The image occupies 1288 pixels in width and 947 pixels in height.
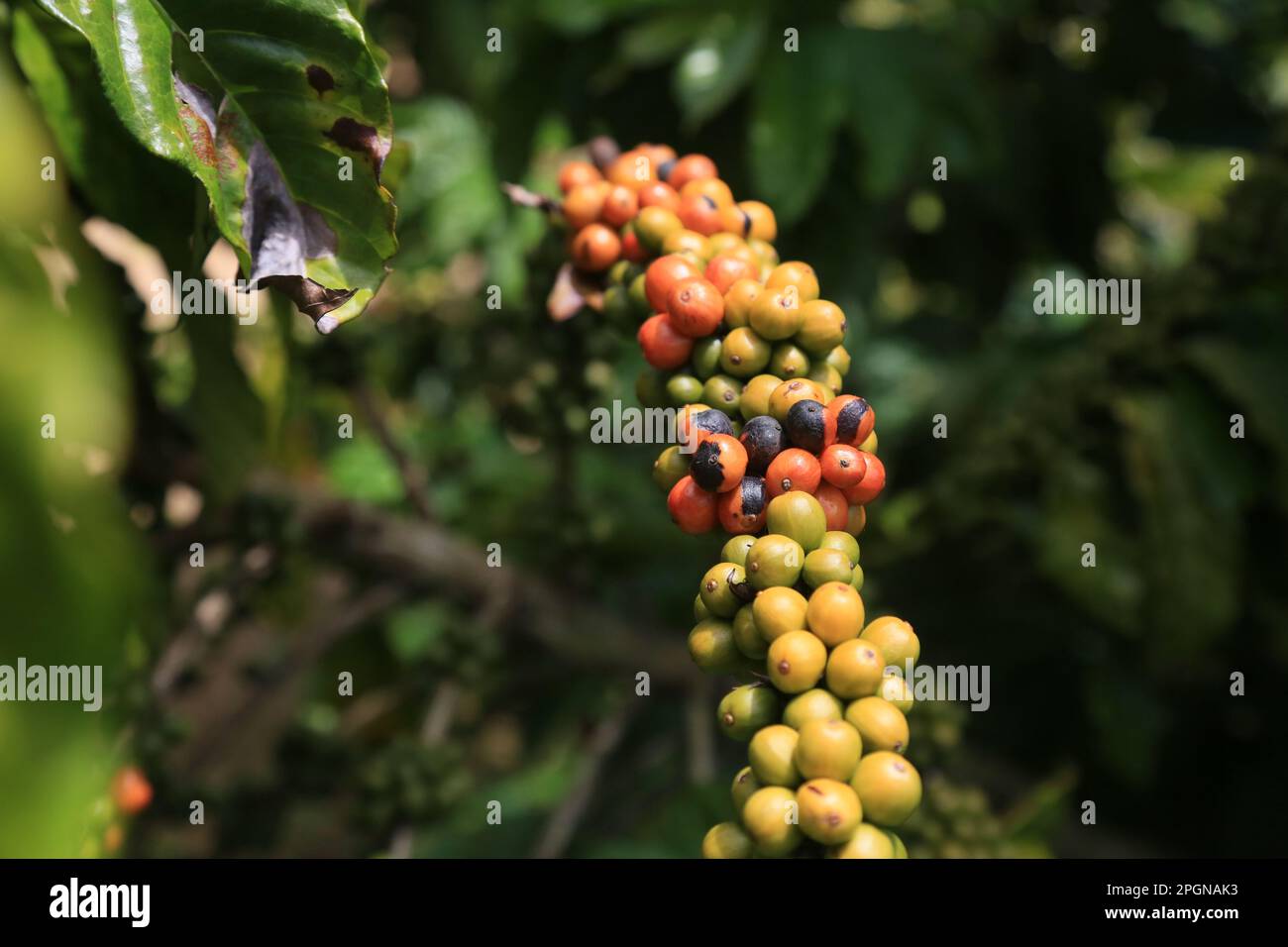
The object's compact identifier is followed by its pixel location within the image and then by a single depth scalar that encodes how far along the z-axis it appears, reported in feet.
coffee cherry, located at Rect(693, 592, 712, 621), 1.51
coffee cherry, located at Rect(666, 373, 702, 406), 1.60
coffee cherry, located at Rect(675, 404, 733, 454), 1.53
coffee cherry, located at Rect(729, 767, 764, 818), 1.44
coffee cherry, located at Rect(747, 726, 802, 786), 1.40
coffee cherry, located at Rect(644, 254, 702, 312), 1.59
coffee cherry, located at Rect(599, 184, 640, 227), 1.72
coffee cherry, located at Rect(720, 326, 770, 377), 1.56
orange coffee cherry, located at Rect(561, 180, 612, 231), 1.74
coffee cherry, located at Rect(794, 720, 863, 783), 1.37
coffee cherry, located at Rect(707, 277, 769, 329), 1.57
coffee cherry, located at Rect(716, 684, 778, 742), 1.45
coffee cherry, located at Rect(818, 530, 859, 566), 1.46
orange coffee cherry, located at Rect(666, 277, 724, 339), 1.56
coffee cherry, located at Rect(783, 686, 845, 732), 1.40
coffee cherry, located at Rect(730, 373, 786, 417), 1.54
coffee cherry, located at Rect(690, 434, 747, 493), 1.48
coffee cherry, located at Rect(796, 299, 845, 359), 1.54
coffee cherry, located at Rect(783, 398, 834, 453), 1.48
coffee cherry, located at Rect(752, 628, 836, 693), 1.40
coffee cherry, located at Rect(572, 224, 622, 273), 1.72
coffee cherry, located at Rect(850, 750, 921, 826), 1.37
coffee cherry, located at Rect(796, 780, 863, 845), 1.36
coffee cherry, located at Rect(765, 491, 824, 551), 1.45
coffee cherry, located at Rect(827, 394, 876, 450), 1.49
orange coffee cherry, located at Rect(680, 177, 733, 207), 1.72
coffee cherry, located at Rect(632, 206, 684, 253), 1.66
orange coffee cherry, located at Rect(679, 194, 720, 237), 1.69
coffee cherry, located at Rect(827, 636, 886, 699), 1.40
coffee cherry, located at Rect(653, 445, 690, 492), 1.56
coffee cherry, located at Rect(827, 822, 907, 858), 1.36
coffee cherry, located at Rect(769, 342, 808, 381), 1.56
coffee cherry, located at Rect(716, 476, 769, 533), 1.50
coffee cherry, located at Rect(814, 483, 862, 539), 1.50
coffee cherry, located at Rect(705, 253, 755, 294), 1.60
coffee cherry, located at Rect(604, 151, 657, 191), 1.75
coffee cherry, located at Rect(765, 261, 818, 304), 1.58
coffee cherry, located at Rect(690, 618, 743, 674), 1.47
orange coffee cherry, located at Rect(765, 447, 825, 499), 1.48
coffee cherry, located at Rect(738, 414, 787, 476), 1.50
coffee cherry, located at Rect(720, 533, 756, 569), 1.49
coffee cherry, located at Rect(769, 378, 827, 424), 1.51
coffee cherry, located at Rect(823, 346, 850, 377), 1.60
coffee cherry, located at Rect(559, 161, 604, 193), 1.78
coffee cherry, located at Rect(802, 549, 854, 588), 1.43
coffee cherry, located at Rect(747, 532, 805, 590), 1.43
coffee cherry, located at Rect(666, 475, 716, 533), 1.52
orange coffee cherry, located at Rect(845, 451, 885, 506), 1.49
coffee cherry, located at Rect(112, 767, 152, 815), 2.03
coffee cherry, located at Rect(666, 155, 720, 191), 1.75
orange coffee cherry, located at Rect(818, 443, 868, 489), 1.48
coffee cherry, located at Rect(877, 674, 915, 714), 1.43
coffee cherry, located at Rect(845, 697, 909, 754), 1.39
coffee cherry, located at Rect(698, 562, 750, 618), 1.46
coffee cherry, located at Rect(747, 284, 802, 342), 1.53
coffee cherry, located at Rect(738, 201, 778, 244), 1.74
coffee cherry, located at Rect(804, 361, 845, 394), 1.58
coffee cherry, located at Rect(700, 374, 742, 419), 1.57
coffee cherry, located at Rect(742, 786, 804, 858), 1.38
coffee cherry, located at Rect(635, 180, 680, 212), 1.71
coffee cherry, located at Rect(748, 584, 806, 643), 1.41
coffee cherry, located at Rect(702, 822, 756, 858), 1.42
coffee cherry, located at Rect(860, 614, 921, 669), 1.43
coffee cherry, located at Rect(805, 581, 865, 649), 1.41
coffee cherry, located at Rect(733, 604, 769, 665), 1.44
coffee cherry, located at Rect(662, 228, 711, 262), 1.65
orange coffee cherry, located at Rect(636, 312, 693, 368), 1.59
